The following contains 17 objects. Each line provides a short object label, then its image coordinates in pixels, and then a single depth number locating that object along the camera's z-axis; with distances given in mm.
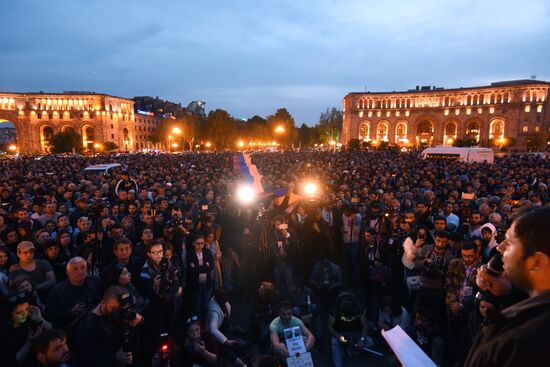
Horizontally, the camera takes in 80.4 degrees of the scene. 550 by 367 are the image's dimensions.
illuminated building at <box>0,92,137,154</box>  91438
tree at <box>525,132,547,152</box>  69188
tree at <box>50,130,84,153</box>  68312
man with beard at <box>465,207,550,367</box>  1236
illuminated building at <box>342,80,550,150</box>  78500
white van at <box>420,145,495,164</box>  25719
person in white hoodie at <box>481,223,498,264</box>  5586
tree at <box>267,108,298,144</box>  81169
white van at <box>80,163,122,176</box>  19547
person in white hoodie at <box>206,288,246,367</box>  4508
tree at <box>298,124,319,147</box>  101625
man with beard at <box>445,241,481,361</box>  4215
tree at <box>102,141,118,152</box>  79388
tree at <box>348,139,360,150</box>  69188
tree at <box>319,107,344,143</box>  110444
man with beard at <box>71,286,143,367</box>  3127
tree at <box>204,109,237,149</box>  76812
